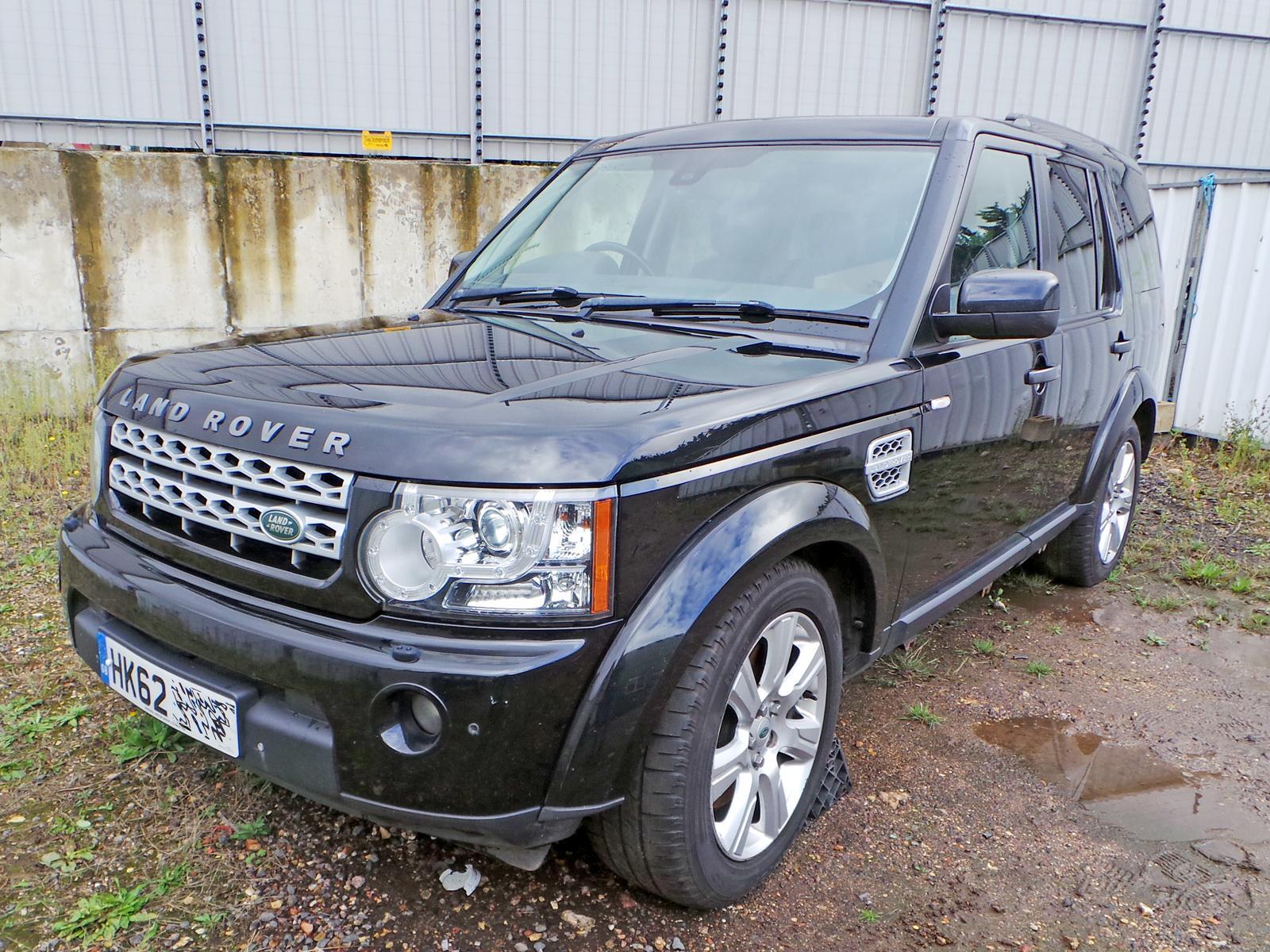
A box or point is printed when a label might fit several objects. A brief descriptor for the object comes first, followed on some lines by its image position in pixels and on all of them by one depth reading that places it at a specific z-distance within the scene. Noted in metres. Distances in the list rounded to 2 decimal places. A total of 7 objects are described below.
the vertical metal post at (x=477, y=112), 7.20
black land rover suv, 1.74
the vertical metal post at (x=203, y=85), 6.58
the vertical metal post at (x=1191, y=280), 6.86
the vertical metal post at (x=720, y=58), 7.87
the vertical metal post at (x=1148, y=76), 9.35
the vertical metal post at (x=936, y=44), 8.52
